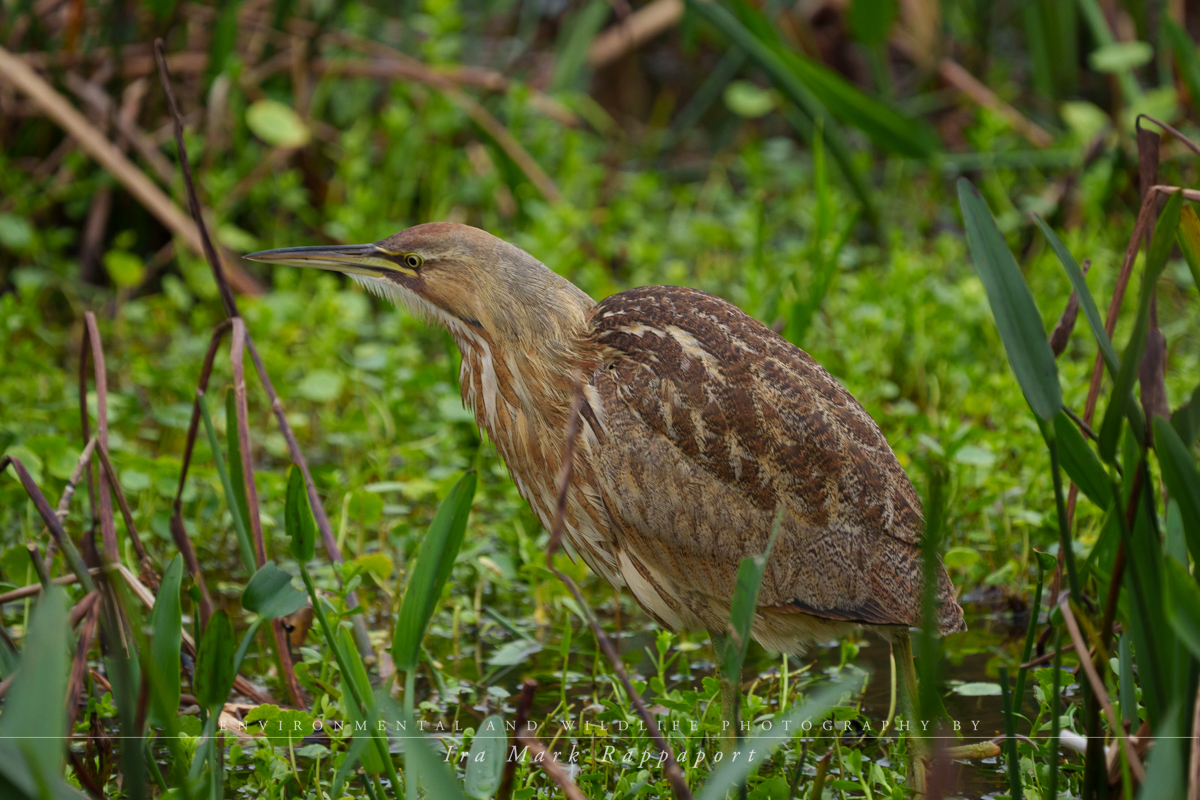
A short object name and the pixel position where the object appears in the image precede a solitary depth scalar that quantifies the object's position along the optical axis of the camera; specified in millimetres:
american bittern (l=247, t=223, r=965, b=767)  10383
